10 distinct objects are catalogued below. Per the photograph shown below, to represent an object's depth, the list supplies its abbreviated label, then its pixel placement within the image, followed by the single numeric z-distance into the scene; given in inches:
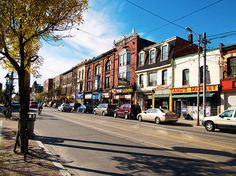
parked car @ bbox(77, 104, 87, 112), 1719.4
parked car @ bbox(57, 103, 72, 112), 1705.2
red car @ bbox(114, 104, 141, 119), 1173.0
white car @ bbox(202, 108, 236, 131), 667.4
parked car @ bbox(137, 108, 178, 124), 903.7
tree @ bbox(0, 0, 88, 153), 309.4
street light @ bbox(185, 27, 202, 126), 898.8
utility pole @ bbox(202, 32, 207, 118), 885.8
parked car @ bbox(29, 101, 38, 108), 2212.8
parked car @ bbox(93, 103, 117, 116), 1384.1
